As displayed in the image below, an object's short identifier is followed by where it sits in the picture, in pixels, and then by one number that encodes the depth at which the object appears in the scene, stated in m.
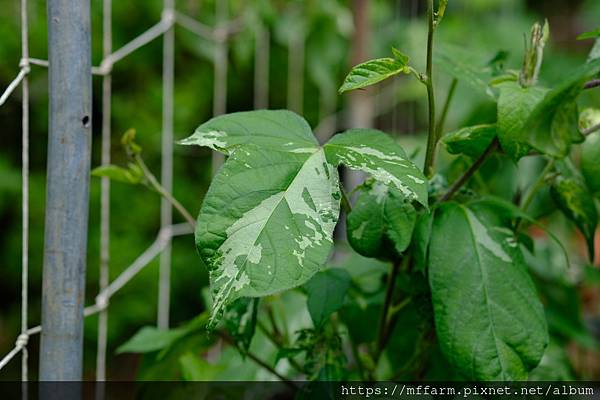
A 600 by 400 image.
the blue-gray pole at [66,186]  0.98
